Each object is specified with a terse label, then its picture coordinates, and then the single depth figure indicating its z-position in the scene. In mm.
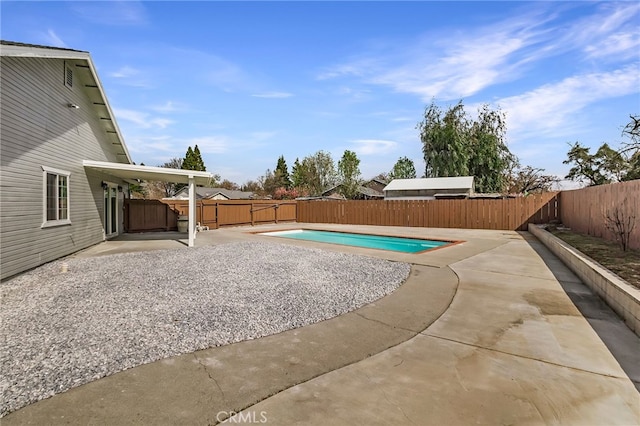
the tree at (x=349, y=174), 41812
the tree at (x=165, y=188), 42406
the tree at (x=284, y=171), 53625
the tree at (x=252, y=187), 52319
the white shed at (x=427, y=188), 27556
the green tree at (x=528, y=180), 29484
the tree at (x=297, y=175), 46906
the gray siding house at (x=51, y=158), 6168
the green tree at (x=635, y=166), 14945
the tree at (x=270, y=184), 49934
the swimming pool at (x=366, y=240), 12602
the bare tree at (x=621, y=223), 7122
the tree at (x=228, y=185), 55450
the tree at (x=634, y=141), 14258
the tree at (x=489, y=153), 32312
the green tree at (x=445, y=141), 32438
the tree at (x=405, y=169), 50094
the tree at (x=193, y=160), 48906
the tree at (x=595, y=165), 22594
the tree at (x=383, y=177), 55562
